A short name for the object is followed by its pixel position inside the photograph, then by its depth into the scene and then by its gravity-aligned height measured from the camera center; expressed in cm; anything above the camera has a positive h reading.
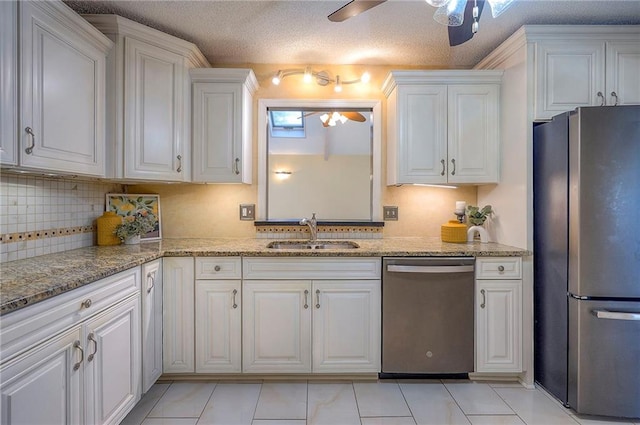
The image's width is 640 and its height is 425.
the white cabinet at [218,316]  206 -67
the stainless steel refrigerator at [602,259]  169 -24
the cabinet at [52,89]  138 +60
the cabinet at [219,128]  233 +62
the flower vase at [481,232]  239 -14
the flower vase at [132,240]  228 -20
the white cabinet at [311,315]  207 -67
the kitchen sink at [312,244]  260 -26
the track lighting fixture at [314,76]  253 +110
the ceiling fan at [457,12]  129 +84
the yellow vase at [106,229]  224 -12
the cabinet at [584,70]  204 +93
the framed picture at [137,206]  244 +5
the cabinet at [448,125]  235 +65
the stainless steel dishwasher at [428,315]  205 -66
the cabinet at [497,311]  208 -64
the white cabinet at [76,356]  103 -57
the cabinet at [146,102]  197 +72
